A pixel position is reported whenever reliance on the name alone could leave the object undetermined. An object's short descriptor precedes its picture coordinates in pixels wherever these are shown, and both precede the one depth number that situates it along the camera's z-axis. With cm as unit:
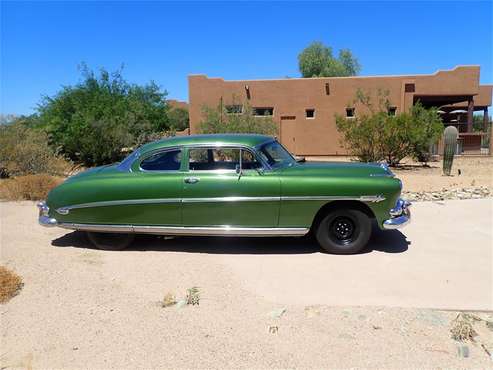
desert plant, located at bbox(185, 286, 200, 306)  390
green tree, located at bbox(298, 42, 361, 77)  5009
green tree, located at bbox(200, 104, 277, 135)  1642
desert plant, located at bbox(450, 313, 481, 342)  319
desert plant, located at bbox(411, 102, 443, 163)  1516
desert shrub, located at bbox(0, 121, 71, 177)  1202
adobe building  2330
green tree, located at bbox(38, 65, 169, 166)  1641
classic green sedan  496
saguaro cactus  1317
